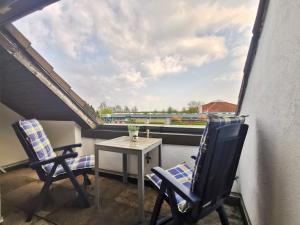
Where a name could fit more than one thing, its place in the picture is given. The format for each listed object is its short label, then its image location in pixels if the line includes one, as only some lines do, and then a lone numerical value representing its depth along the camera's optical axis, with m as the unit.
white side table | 1.60
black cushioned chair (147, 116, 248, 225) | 0.98
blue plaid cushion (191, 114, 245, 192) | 0.98
